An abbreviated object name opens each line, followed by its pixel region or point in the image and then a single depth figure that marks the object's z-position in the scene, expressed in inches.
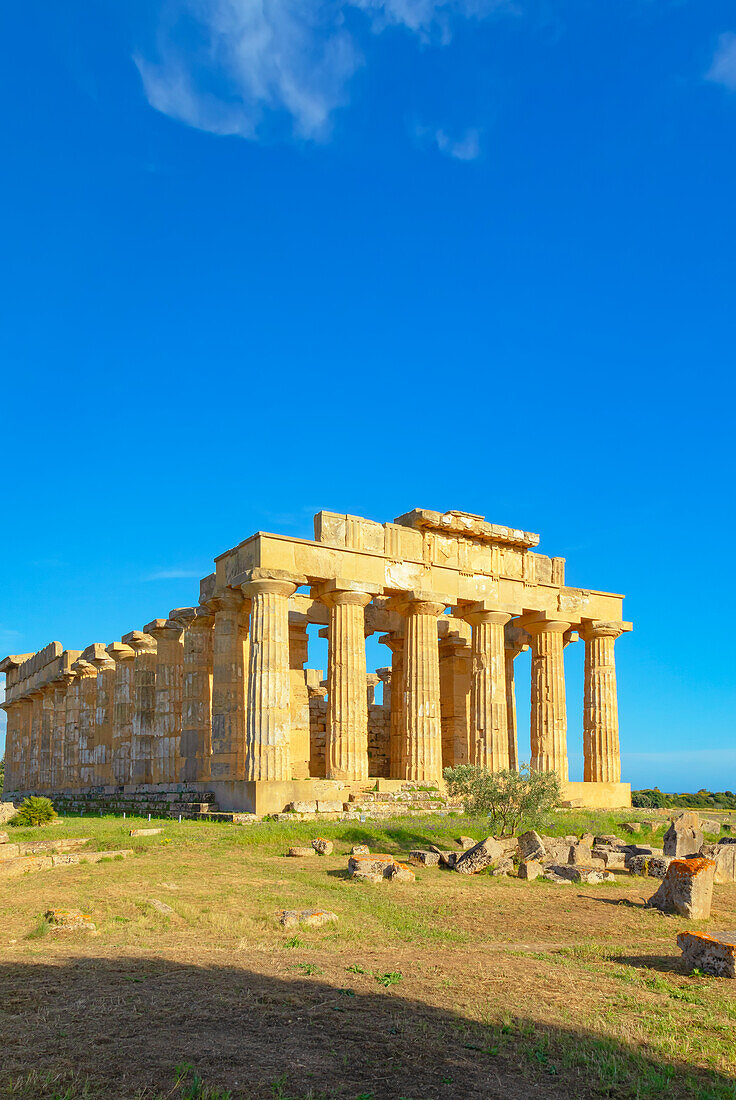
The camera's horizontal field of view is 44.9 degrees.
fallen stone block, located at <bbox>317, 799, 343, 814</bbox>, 925.2
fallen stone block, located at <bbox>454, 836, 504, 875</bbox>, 618.2
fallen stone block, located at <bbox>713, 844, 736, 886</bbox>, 660.7
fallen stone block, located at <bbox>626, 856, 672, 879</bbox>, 638.5
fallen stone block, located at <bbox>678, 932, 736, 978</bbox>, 347.6
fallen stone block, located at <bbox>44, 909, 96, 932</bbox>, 422.9
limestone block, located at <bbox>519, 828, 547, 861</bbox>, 644.7
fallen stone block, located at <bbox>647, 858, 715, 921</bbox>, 495.8
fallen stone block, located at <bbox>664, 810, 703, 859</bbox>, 705.0
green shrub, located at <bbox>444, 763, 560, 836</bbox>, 756.6
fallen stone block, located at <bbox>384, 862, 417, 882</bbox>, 573.6
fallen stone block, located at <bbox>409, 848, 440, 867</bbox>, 647.1
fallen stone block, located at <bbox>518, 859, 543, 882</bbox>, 601.3
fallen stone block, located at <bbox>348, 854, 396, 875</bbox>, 585.9
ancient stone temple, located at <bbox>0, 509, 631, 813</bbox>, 1018.7
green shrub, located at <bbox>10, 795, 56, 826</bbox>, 954.1
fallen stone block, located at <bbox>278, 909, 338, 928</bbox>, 438.0
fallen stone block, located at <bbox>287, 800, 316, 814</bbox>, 911.7
